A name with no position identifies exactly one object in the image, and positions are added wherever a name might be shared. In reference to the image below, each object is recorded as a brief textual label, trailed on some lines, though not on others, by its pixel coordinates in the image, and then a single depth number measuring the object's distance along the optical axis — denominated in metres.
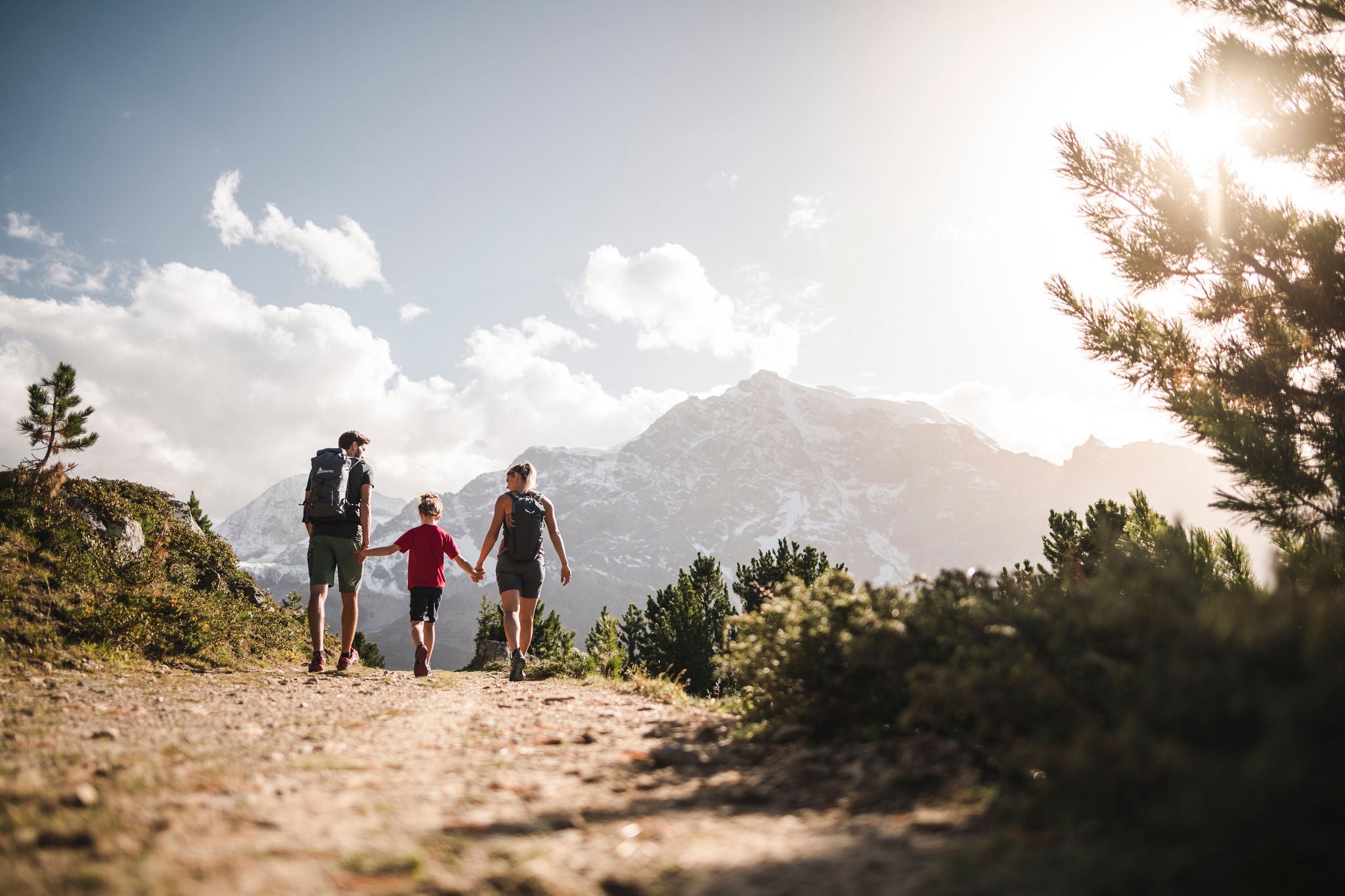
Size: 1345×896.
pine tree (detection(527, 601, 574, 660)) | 24.12
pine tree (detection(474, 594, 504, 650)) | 22.87
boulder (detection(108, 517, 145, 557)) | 8.33
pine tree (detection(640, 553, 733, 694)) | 19.98
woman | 7.63
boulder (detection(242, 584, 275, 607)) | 10.48
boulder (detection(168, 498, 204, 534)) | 11.23
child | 7.93
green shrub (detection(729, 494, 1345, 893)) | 1.36
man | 6.96
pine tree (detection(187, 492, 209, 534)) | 16.23
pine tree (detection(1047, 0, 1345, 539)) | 5.26
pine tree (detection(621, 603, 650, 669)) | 21.67
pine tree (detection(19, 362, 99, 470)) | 9.98
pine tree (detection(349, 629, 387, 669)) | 26.55
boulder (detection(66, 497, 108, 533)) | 8.29
